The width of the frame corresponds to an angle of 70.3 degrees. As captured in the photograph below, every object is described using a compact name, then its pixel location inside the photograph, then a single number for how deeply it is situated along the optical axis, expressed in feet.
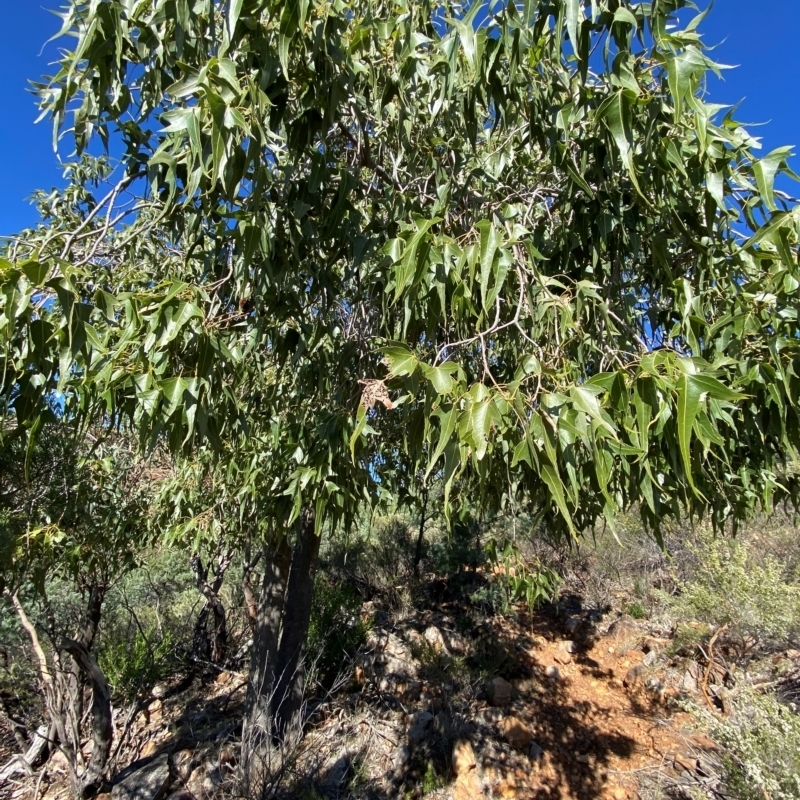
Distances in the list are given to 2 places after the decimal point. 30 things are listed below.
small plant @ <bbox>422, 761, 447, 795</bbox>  11.82
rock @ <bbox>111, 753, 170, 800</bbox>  11.58
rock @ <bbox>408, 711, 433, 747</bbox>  13.29
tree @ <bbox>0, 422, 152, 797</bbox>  10.52
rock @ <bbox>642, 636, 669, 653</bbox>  17.77
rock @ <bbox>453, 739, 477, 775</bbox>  12.32
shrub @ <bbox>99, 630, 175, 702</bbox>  14.34
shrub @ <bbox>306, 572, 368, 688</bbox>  16.29
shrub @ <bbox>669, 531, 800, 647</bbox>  15.40
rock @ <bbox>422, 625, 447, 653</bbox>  17.30
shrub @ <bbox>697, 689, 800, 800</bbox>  9.25
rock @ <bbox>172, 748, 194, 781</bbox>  12.36
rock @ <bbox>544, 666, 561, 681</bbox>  16.93
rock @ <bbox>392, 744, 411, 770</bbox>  12.59
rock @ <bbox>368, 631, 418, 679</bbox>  16.02
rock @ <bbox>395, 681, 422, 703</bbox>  15.10
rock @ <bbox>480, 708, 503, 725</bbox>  14.14
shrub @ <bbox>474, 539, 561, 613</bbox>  10.81
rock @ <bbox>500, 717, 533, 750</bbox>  13.48
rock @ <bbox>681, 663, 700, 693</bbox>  15.56
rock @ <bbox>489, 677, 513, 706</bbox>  15.15
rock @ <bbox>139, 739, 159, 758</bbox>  14.20
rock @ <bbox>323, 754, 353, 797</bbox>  11.70
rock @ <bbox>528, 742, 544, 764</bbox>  13.06
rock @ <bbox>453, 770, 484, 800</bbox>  11.77
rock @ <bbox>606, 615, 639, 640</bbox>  19.12
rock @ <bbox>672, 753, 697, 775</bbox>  11.78
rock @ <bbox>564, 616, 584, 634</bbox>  19.76
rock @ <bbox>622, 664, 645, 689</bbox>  16.75
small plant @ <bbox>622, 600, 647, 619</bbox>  20.59
